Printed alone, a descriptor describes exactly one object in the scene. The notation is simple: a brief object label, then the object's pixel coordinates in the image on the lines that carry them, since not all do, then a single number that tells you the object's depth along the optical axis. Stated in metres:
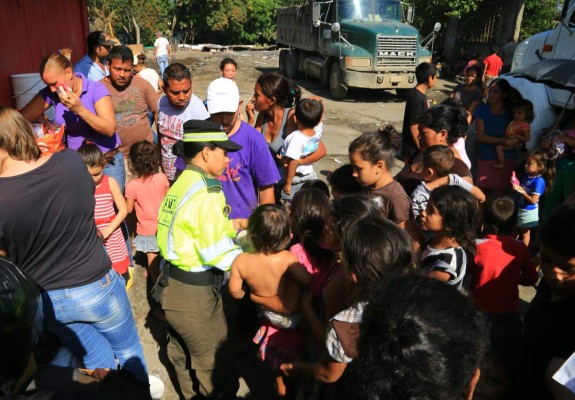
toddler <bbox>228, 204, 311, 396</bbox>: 2.40
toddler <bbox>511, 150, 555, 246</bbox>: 4.19
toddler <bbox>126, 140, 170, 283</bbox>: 3.70
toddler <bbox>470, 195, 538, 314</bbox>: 2.65
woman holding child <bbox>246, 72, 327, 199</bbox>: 3.70
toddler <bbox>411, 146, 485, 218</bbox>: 3.03
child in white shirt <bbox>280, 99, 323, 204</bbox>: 3.69
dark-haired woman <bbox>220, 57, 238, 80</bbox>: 6.78
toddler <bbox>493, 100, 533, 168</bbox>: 4.70
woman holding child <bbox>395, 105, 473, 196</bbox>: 3.41
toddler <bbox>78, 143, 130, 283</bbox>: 3.35
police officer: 2.32
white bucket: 5.62
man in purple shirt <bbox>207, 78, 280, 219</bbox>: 3.15
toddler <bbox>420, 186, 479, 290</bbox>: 2.33
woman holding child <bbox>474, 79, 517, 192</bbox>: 4.78
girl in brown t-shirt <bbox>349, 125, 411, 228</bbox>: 2.74
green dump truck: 12.18
